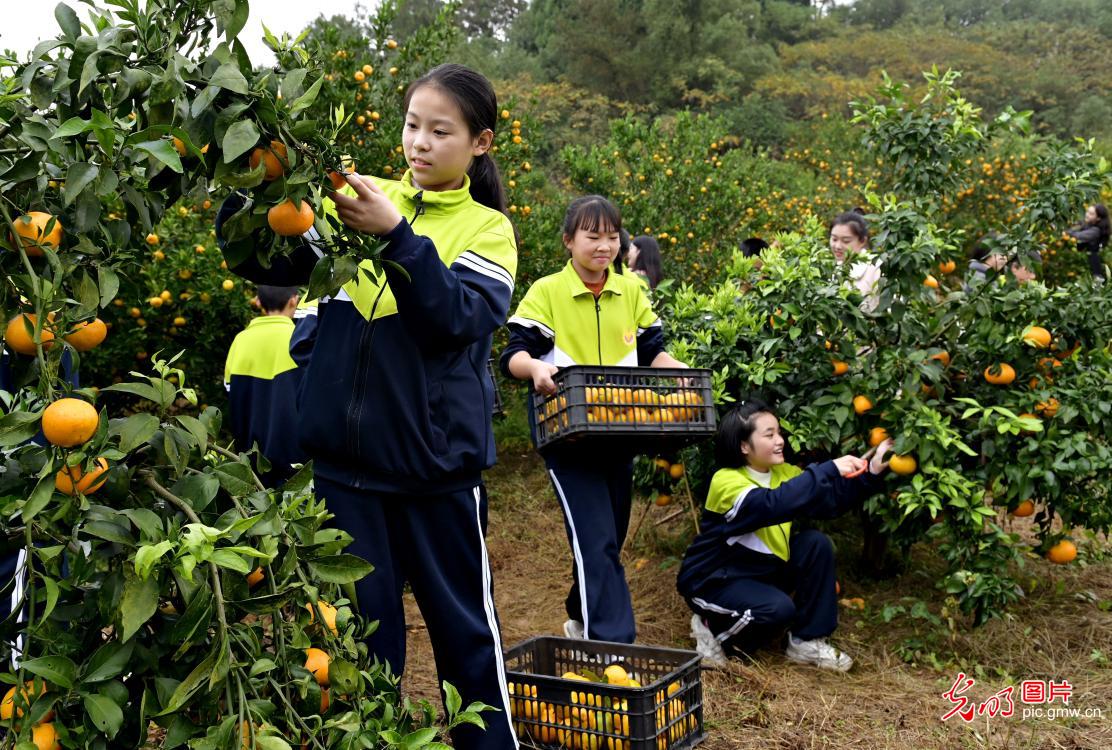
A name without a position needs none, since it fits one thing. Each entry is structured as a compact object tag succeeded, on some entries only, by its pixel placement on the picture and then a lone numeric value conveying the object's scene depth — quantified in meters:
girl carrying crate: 3.68
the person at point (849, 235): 5.49
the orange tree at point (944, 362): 4.09
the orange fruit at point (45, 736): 1.33
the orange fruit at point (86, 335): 1.45
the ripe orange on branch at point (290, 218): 1.53
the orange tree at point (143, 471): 1.31
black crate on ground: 2.82
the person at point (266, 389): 3.89
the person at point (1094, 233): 10.24
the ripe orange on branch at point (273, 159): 1.50
